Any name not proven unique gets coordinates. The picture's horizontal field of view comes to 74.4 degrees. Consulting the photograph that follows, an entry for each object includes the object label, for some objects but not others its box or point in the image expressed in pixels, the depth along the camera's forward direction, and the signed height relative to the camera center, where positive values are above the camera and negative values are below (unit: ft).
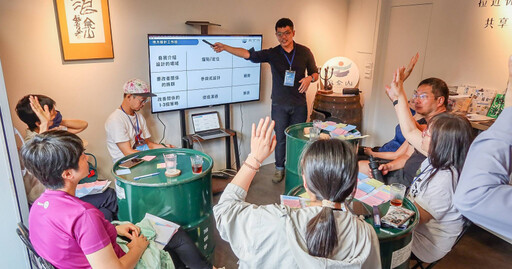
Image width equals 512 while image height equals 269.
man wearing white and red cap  9.00 -1.82
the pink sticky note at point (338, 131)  9.39 -2.03
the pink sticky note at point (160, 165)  7.14 -2.30
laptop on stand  11.87 -2.45
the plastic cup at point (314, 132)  9.01 -2.01
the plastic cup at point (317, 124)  9.94 -1.94
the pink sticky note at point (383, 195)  5.84 -2.36
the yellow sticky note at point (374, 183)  6.35 -2.32
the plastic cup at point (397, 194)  5.54 -2.21
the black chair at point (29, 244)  4.52 -2.65
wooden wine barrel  13.64 -1.98
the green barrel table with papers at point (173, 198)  6.15 -2.61
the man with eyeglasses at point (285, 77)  11.78 -0.71
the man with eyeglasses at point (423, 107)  8.75 -1.25
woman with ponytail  3.24 -1.68
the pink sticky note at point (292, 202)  5.16 -2.19
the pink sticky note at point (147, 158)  7.54 -2.26
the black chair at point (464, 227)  5.50 -2.69
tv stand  11.45 -2.76
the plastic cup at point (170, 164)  6.80 -2.14
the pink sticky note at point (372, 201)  5.69 -2.38
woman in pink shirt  4.32 -2.04
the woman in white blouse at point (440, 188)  5.34 -2.03
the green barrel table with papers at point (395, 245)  4.65 -2.57
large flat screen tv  10.29 -0.54
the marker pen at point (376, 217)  4.87 -2.30
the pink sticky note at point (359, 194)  5.92 -2.36
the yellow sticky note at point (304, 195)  5.85 -2.36
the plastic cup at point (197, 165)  6.75 -2.14
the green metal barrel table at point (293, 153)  8.60 -2.45
